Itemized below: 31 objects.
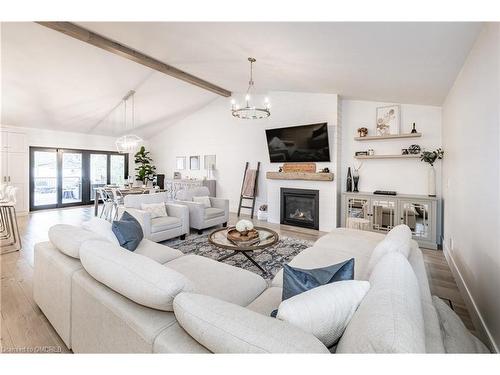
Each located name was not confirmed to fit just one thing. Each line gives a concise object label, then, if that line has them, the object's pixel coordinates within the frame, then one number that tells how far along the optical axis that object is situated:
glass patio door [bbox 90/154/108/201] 7.88
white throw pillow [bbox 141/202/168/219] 4.00
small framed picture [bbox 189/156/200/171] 7.64
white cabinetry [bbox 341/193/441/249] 3.85
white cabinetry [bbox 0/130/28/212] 5.91
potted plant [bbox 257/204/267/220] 5.94
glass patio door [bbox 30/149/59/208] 6.69
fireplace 5.01
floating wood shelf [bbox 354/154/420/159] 4.18
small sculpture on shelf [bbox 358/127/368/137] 4.65
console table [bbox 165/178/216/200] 7.14
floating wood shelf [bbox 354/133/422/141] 4.14
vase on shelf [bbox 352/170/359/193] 4.78
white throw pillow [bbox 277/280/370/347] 0.94
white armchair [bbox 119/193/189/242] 3.57
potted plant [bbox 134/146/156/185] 7.30
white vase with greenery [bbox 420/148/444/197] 3.94
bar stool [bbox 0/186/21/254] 3.57
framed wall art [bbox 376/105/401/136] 4.36
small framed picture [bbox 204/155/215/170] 7.27
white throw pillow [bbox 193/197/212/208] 4.86
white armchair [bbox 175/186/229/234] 4.45
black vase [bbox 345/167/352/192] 4.85
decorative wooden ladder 6.24
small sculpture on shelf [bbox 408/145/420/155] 4.14
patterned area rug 3.06
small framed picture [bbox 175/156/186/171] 8.05
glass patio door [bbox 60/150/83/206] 7.28
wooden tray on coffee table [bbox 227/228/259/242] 2.78
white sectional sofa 0.82
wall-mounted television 4.84
